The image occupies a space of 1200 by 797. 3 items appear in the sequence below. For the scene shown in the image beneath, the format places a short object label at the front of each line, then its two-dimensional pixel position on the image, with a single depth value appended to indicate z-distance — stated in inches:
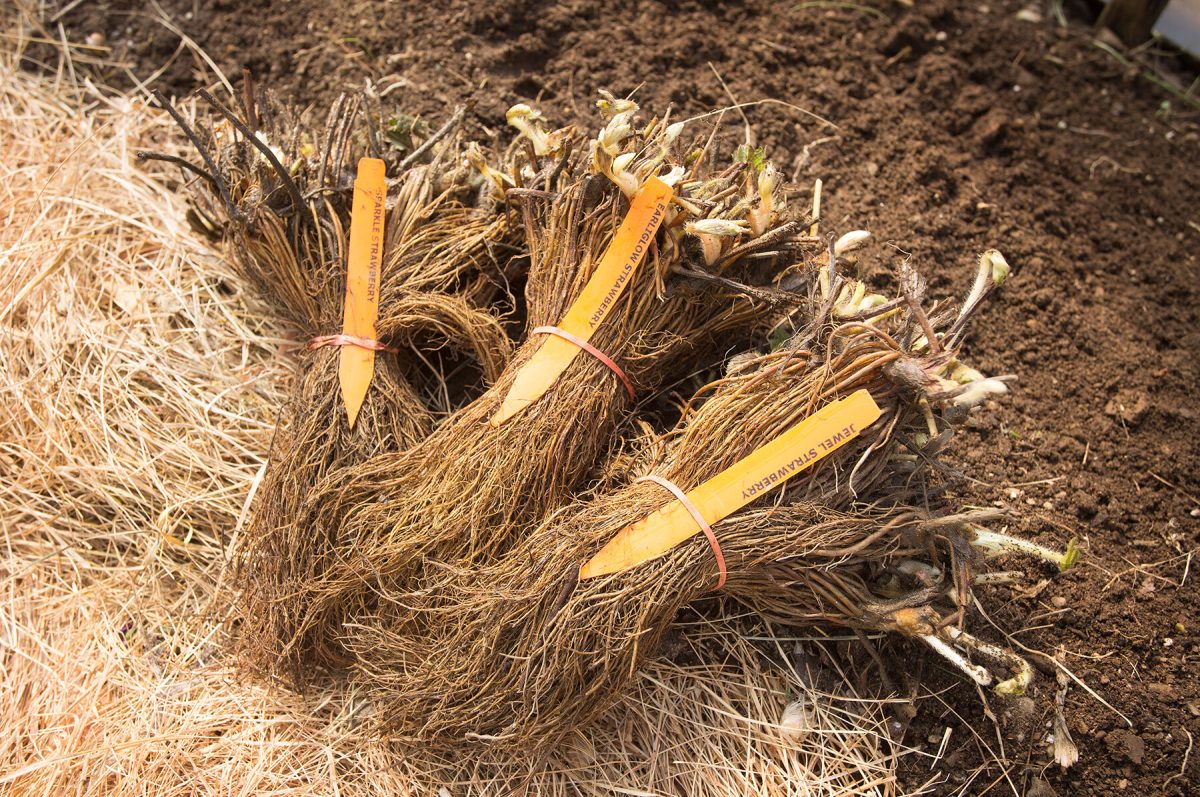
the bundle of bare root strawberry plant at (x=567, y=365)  22.7
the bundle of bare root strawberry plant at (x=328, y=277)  24.0
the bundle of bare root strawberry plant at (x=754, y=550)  21.5
